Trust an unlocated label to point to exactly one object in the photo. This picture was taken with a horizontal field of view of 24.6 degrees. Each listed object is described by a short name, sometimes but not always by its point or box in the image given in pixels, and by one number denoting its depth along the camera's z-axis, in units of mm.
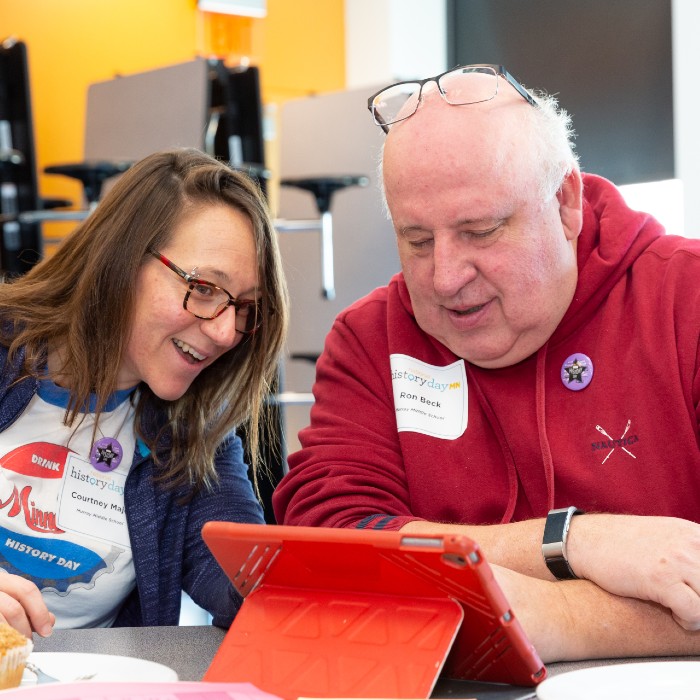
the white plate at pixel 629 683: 1022
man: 1386
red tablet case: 1014
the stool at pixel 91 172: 3384
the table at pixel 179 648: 1070
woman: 1500
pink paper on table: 927
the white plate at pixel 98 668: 1085
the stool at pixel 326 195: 4797
